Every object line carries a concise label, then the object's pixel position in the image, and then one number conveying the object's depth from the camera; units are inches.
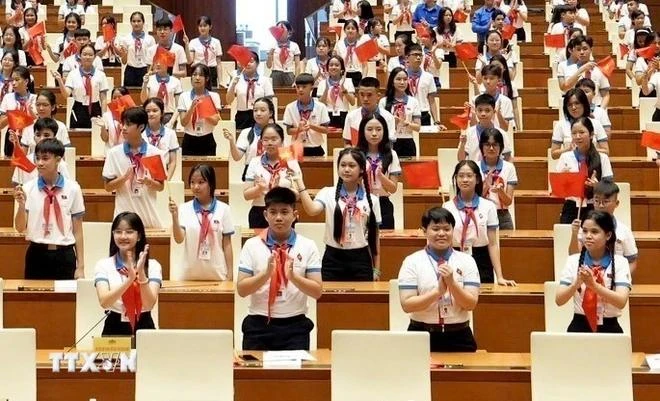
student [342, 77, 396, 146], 346.6
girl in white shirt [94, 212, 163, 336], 226.5
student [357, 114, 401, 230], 301.0
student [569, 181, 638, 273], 250.5
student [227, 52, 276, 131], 423.5
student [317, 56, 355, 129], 420.8
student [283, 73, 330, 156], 381.1
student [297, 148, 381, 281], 272.1
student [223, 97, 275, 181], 344.2
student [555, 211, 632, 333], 225.0
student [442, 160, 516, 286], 270.5
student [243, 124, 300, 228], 303.1
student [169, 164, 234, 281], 271.7
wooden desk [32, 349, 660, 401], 209.8
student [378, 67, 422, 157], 371.9
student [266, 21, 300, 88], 487.5
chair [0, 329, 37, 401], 207.9
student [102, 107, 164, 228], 305.9
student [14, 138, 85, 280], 280.4
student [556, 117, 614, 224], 303.0
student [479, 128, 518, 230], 301.3
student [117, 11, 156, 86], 474.3
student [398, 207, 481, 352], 225.8
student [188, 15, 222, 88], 494.6
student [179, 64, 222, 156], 387.9
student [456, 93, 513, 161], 329.7
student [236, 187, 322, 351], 232.8
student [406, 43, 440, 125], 412.5
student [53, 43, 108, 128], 425.1
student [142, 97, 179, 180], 339.6
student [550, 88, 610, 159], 334.6
